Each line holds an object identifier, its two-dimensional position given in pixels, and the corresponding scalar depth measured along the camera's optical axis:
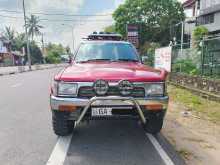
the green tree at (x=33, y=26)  45.84
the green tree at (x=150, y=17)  25.78
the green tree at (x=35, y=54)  41.15
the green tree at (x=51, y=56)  47.07
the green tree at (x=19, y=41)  43.52
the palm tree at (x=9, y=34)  43.78
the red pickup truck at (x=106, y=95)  2.57
